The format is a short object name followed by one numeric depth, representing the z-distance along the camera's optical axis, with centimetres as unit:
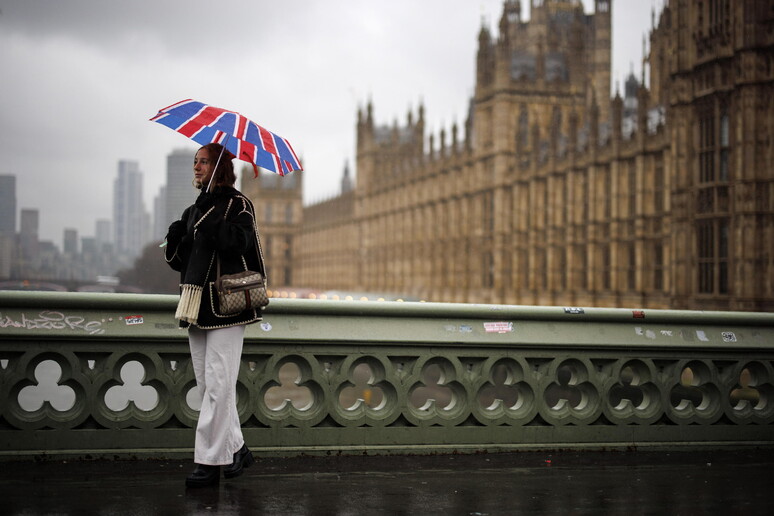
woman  428
